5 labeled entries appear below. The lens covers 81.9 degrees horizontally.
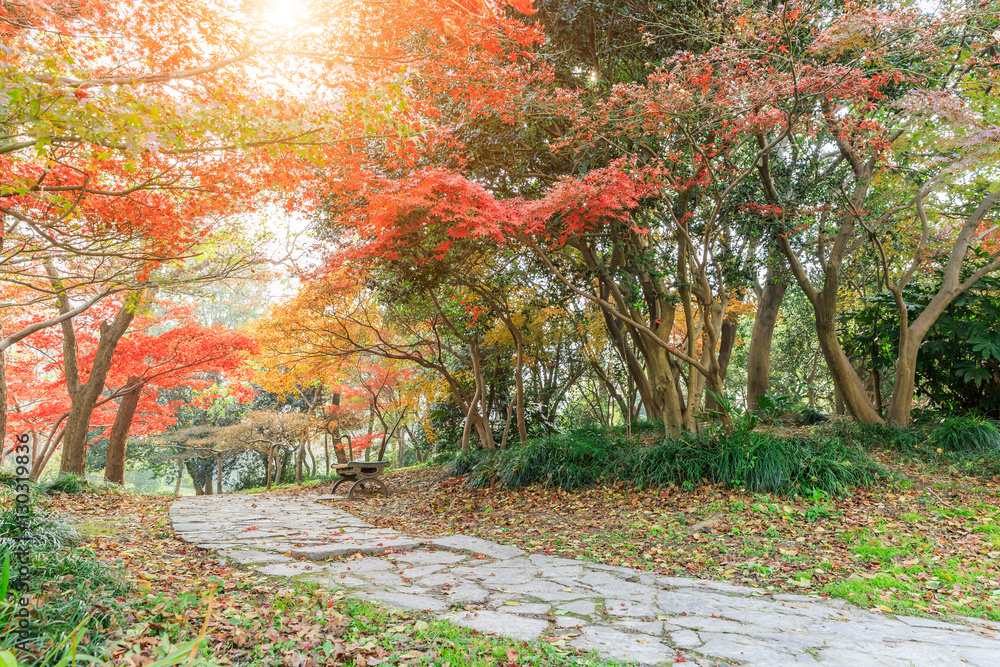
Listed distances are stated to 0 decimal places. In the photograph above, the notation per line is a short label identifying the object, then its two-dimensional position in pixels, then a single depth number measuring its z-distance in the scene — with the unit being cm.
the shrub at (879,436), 686
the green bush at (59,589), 228
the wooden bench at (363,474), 902
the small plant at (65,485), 798
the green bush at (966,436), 636
